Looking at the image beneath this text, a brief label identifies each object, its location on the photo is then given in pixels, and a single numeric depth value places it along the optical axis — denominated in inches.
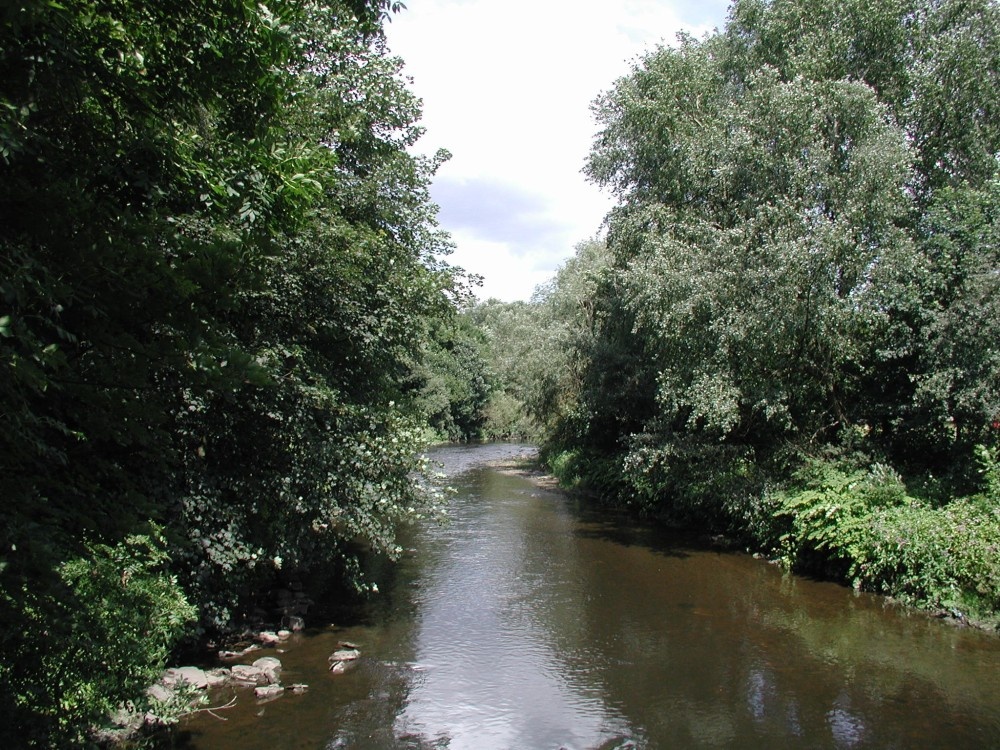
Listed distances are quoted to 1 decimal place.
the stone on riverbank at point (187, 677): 350.0
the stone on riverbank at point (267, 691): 366.6
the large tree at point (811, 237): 582.2
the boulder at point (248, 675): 382.3
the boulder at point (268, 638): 444.8
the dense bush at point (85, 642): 161.8
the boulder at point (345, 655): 422.6
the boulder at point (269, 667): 386.3
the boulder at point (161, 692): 317.4
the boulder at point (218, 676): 374.9
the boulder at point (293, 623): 474.9
